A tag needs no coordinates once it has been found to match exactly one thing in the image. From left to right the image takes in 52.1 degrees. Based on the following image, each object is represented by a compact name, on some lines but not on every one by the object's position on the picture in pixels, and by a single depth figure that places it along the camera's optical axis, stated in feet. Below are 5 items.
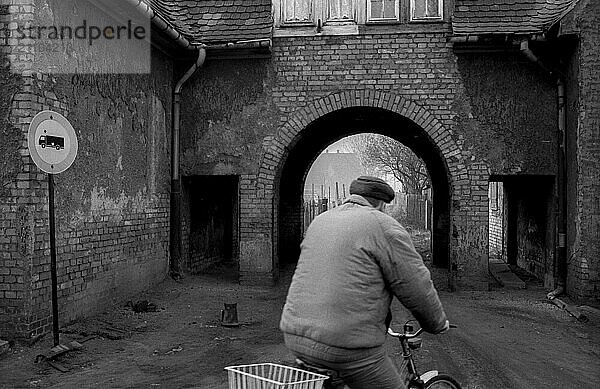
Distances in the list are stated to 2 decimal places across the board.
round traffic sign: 19.10
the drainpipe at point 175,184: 36.94
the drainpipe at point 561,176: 33.35
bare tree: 108.47
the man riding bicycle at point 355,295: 9.51
